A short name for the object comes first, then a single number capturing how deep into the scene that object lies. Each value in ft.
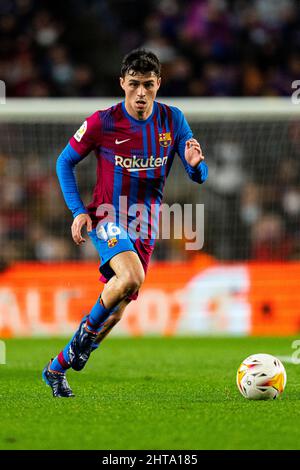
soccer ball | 39.11
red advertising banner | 81.76
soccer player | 40.19
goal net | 87.30
